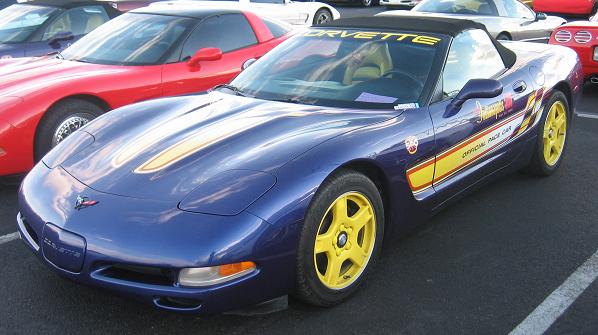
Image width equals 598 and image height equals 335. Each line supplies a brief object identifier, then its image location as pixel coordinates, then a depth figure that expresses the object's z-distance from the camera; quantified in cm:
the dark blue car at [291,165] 252
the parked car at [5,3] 1116
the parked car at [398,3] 1752
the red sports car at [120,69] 460
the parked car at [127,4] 880
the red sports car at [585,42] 748
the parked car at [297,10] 1291
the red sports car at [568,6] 1409
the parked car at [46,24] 703
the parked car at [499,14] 974
